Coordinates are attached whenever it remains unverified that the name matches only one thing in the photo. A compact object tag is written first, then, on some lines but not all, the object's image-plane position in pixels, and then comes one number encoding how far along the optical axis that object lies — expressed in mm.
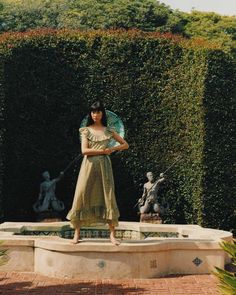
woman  7268
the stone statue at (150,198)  12398
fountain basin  7297
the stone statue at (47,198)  12328
